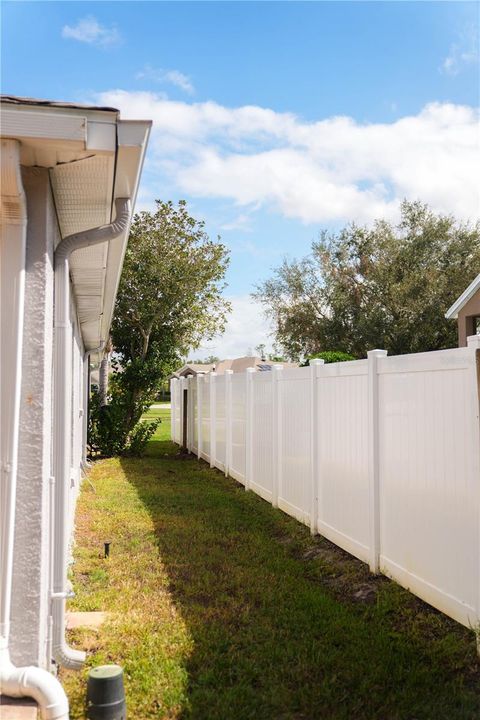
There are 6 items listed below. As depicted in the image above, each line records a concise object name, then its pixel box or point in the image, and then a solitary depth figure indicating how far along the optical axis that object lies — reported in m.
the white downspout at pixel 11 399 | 2.88
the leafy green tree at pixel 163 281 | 18.72
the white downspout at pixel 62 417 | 3.47
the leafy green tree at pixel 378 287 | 31.23
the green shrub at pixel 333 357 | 20.17
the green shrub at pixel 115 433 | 15.35
